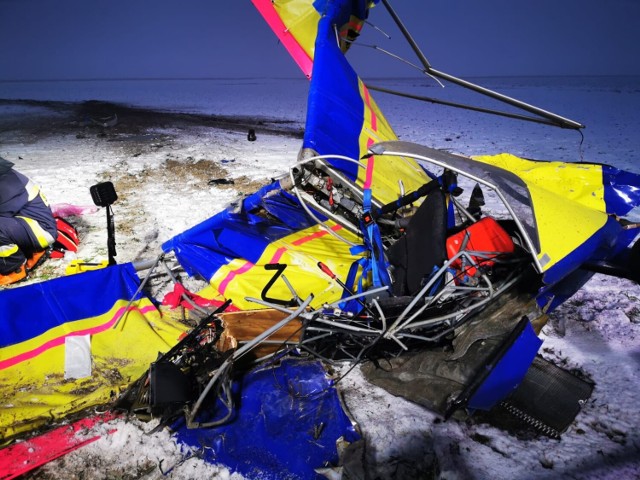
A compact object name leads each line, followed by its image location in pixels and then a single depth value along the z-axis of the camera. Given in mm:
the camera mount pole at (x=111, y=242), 3586
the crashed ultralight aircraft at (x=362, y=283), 2135
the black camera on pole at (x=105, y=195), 3281
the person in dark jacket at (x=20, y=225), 3922
